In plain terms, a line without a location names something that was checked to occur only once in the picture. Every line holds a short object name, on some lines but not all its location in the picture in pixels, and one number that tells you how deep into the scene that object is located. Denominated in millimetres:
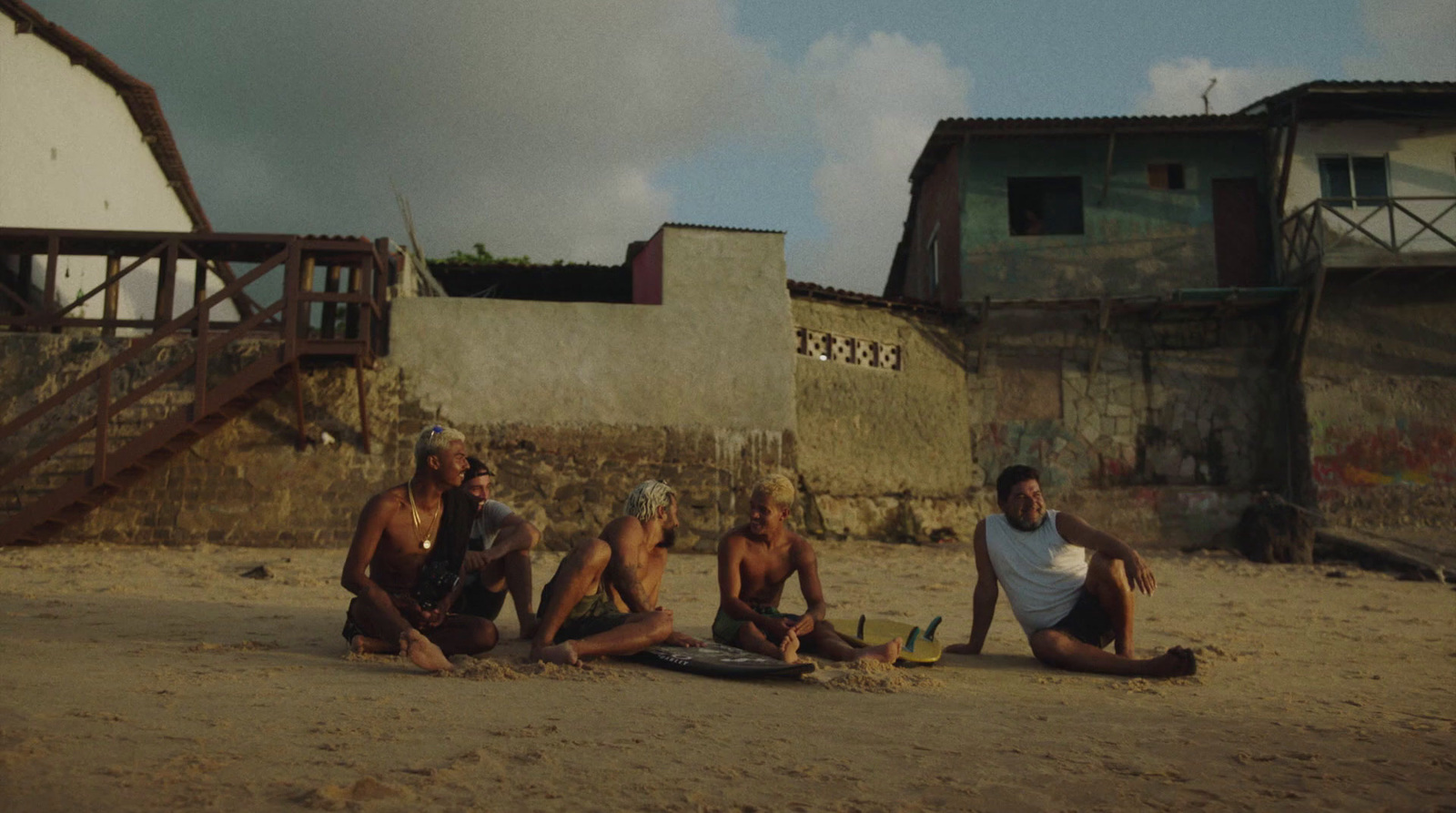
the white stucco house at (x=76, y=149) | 16031
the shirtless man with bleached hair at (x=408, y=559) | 5258
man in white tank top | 5789
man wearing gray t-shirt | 6094
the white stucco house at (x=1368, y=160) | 16172
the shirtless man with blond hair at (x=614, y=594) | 5332
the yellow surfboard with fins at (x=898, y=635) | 5711
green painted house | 17156
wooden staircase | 11305
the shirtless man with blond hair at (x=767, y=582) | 5781
